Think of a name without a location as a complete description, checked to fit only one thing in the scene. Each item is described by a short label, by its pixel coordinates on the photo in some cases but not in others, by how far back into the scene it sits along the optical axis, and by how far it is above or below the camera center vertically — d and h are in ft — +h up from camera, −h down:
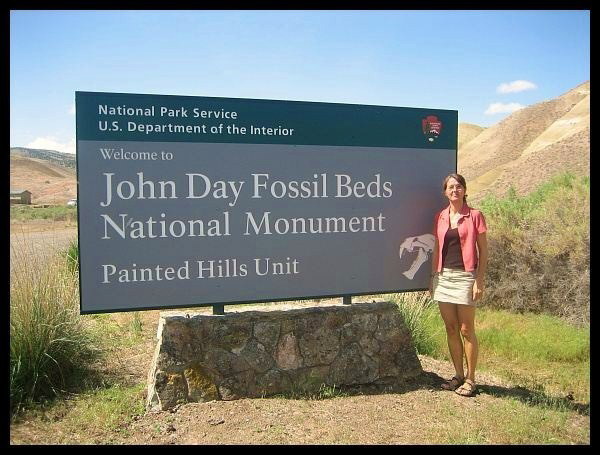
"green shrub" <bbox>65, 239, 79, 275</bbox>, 23.96 -1.64
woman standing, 14.21 -1.41
